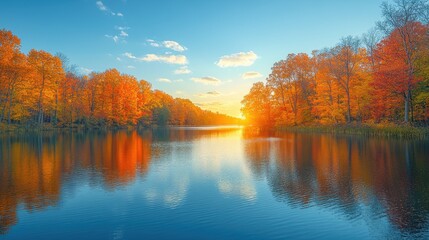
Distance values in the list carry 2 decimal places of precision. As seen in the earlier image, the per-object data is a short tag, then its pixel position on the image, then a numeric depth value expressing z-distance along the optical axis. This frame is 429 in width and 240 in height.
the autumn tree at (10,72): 41.42
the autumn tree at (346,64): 43.34
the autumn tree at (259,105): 65.38
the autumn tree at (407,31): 31.59
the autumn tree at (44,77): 49.22
